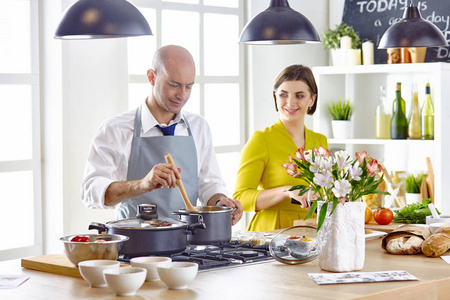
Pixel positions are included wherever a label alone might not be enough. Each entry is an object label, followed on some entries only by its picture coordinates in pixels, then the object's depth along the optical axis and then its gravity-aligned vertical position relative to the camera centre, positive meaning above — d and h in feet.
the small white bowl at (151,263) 7.70 -1.30
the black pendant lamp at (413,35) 13.03 +1.85
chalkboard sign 17.95 +3.14
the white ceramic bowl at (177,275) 7.33 -1.37
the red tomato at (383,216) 11.96 -1.29
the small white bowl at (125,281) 7.03 -1.36
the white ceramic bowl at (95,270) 7.39 -1.32
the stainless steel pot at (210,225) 9.22 -1.09
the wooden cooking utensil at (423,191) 17.31 -1.28
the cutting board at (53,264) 8.15 -1.41
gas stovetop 8.57 -1.43
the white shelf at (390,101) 16.88 +0.77
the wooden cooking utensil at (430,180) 17.21 -1.02
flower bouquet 8.37 -0.43
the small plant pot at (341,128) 18.94 +0.26
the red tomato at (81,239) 8.09 -1.09
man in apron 11.07 -0.11
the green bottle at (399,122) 17.97 +0.38
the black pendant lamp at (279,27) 11.04 +1.72
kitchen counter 7.20 -1.53
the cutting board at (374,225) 11.18 -1.44
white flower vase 8.45 -1.19
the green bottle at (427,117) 17.49 +0.48
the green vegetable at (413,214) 12.31 -1.31
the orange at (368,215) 12.17 -1.30
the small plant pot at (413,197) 17.35 -1.43
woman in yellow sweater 13.09 -0.26
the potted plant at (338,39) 18.86 +2.58
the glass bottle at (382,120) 18.52 +0.45
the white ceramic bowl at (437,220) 11.30 -1.29
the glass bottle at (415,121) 17.80 +0.40
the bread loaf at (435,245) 9.38 -1.40
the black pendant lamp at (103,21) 8.97 +1.50
